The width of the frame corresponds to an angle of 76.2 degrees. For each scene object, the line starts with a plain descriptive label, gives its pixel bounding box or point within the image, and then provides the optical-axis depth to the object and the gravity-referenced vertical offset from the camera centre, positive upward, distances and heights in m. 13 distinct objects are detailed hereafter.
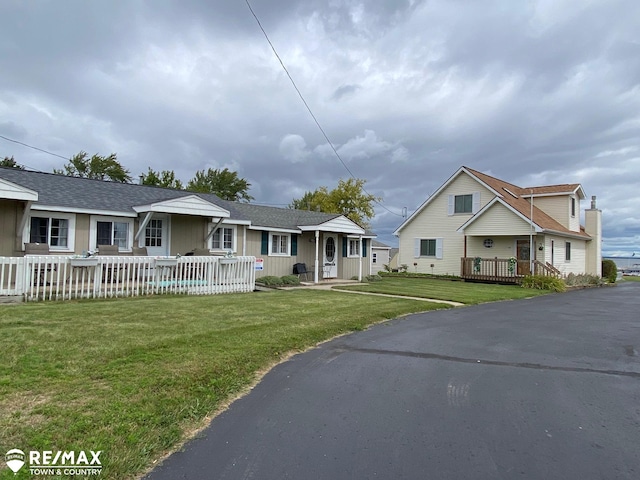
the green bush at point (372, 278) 21.06 -0.99
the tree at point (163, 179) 43.72 +8.33
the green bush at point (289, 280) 17.25 -0.94
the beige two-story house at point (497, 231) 23.36 +1.94
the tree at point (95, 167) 40.44 +8.73
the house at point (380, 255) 41.38 +0.46
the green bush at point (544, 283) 20.08 -1.03
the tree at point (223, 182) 51.94 +9.55
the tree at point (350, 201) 43.06 +6.14
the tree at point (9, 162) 34.98 +7.96
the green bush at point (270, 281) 16.59 -0.95
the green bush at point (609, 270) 31.26 -0.50
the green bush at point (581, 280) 23.59 -1.04
